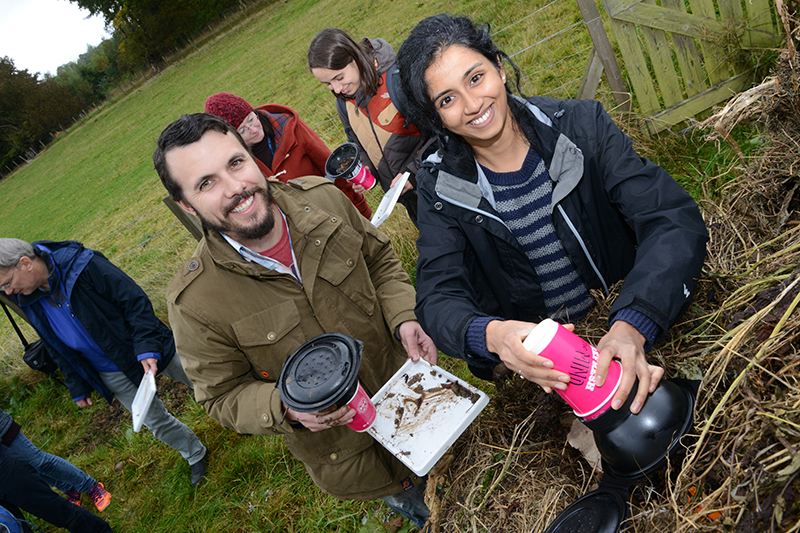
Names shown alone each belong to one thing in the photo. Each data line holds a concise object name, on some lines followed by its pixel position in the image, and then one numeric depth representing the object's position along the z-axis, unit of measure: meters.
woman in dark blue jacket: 1.62
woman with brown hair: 3.40
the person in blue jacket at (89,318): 3.93
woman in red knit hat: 3.68
